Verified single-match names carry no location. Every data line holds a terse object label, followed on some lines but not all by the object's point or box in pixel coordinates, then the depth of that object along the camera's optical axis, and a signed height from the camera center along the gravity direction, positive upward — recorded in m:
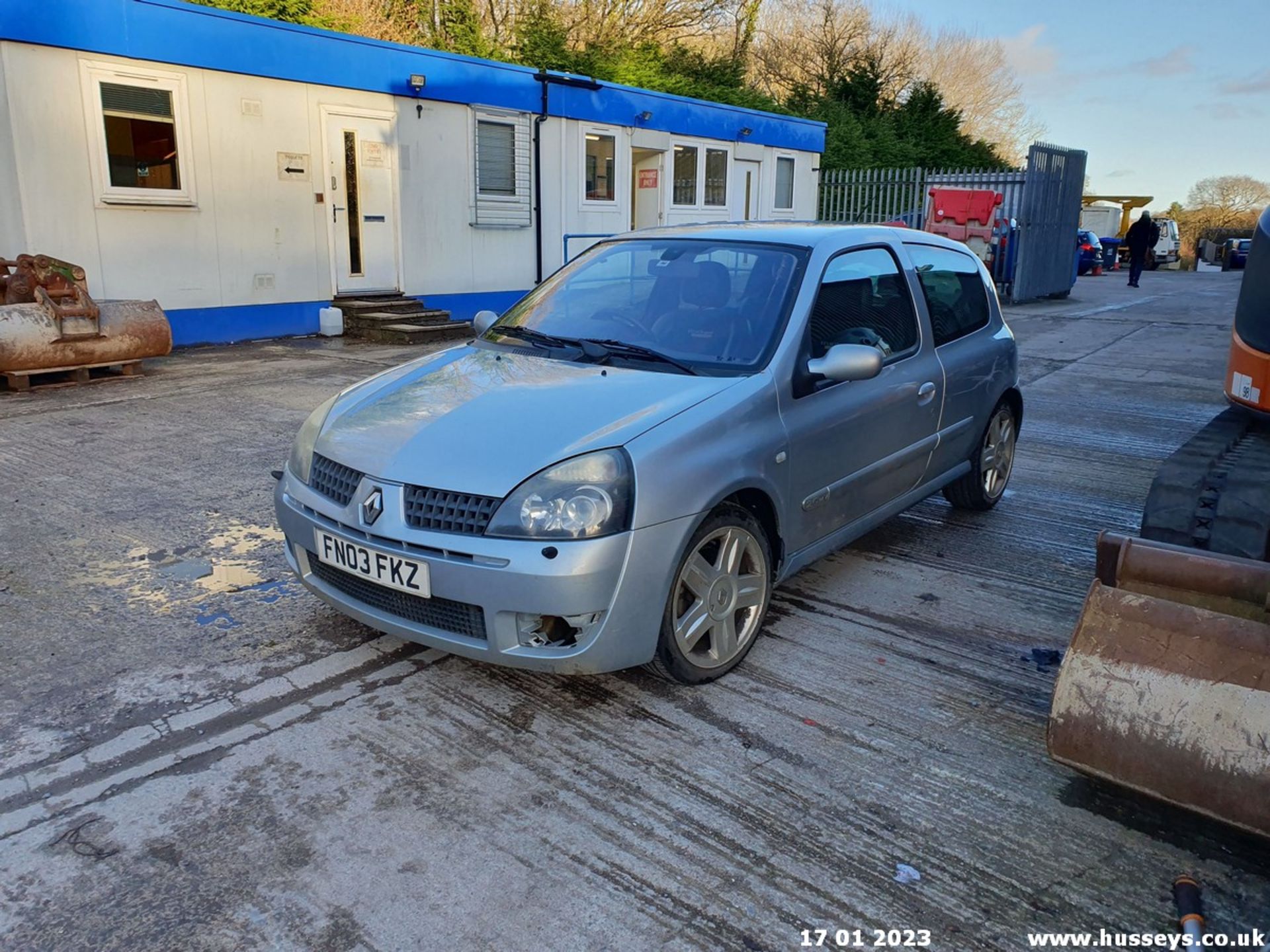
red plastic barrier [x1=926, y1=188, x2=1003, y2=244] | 19.28 +0.72
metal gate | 19.20 +0.58
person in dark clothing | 25.50 +0.24
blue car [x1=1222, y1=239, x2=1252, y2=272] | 34.62 -0.07
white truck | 38.34 +1.03
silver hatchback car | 3.10 -0.75
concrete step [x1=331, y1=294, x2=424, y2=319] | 13.09 -0.92
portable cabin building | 10.37 +0.96
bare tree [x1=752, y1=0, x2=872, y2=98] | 39.31 +8.31
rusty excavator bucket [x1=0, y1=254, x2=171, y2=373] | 8.52 -0.84
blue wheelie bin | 33.22 -0.03
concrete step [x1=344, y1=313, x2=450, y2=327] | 12.79 -1.07
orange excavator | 2.46 -1.14
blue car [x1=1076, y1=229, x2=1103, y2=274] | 30.12 +0.00
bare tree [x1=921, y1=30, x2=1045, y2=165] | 47.91 +8.10
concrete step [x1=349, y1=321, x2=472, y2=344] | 12.49 -1.25
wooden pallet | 8.70 -1.39
